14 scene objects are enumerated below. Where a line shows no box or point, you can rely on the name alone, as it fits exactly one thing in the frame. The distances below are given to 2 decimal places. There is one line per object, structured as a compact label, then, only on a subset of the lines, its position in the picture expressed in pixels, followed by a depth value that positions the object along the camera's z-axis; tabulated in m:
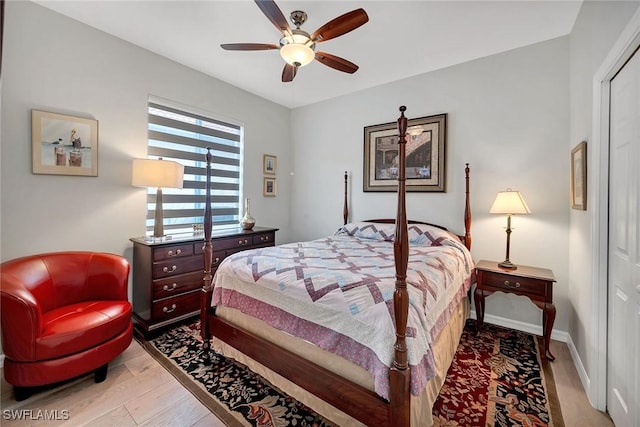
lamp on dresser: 2.62
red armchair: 1.71
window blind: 3.15
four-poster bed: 1.34
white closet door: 1.39
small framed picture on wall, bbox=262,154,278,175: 4.37
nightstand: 2.30
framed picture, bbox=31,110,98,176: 2.28
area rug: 1.66
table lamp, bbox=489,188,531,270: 2.57
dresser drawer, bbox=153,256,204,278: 2.62
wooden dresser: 2.60
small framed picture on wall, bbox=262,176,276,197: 4.37
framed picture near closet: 2.06
